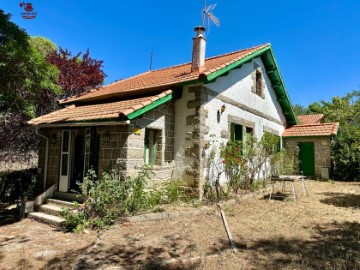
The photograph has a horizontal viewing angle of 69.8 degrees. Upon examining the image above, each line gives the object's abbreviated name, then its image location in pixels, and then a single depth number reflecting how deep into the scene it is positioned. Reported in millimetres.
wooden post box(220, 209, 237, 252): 4618
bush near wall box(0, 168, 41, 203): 8930
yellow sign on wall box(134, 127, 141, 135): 6865
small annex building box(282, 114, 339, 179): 14461
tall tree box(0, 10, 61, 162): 6176
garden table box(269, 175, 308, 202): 8205
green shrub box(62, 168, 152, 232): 5855
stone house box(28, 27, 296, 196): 6941
